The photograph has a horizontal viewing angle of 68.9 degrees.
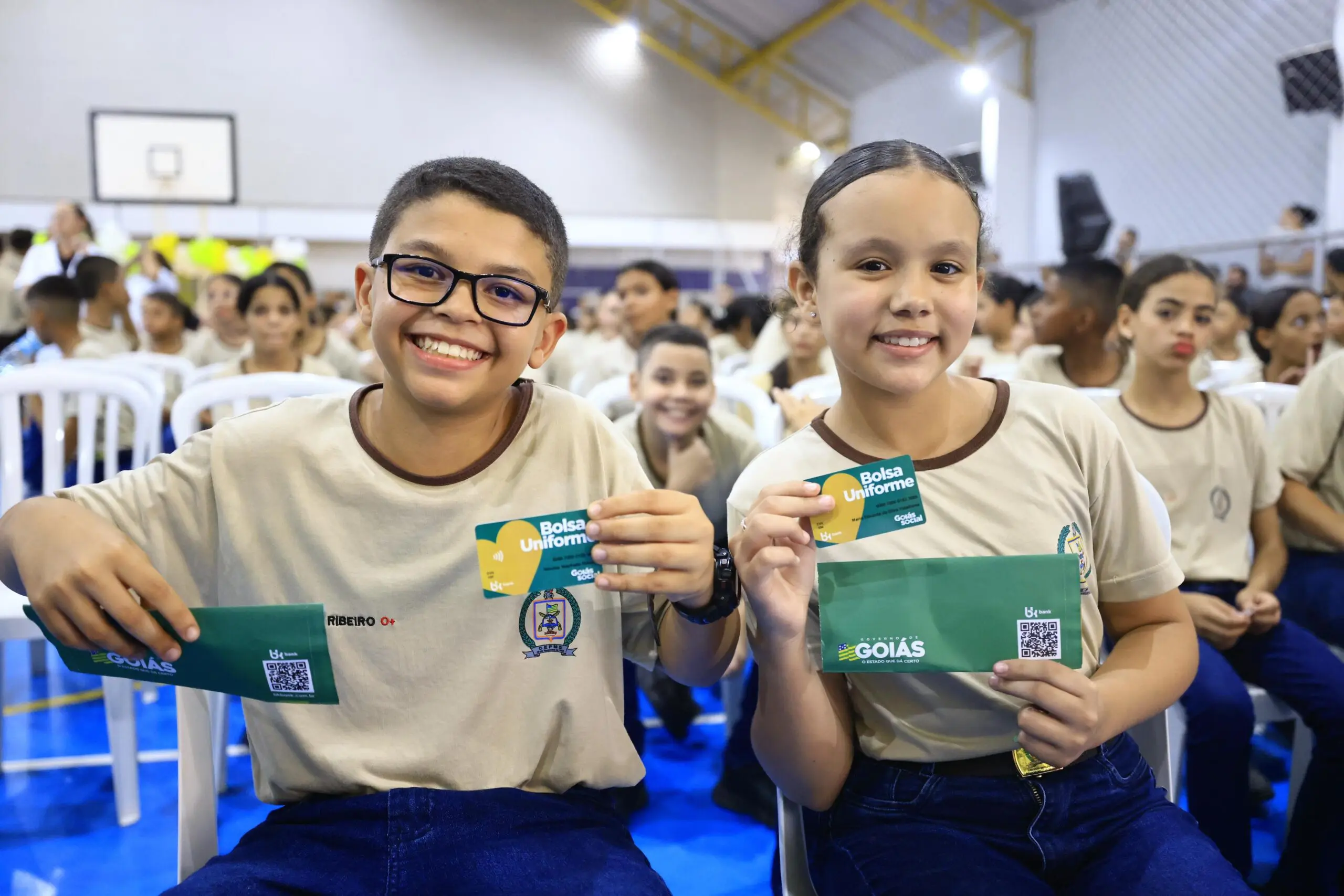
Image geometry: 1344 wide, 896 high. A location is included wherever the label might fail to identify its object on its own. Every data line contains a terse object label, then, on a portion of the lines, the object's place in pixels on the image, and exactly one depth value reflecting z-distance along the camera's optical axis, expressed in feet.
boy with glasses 3.19
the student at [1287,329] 10.68
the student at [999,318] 15.69
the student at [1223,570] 5.27
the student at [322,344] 12.60
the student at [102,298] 16.19
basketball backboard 36.86
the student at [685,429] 7.77
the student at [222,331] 14.92
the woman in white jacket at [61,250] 21.35
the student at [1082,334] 9.25
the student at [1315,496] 6.33
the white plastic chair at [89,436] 6.70
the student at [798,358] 11.39
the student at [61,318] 12.96
